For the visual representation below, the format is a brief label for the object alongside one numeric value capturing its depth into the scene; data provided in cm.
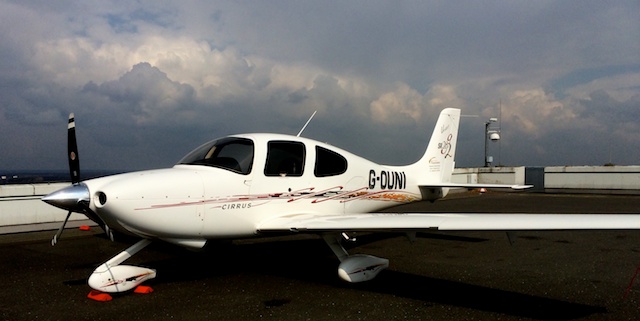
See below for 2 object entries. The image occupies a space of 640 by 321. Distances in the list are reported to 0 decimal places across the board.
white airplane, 543
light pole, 3550
